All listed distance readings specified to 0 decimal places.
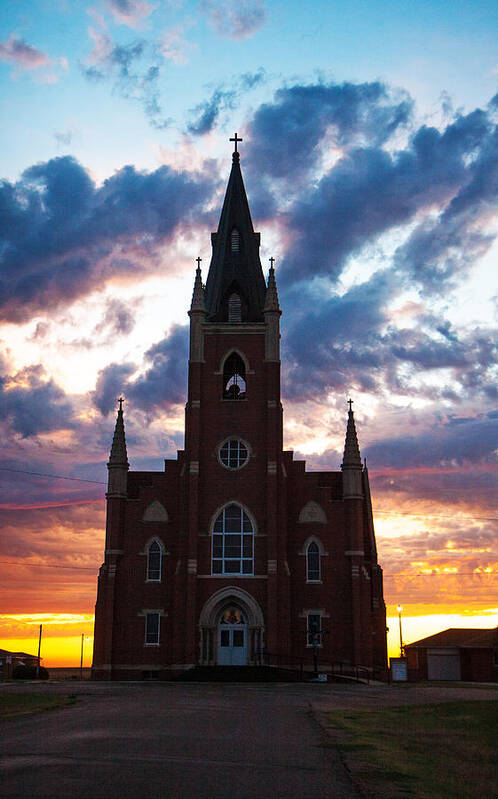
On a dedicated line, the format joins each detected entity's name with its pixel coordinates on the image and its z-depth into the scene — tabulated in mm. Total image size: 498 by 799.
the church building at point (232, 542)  45406
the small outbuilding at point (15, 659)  81975
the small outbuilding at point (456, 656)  56844
